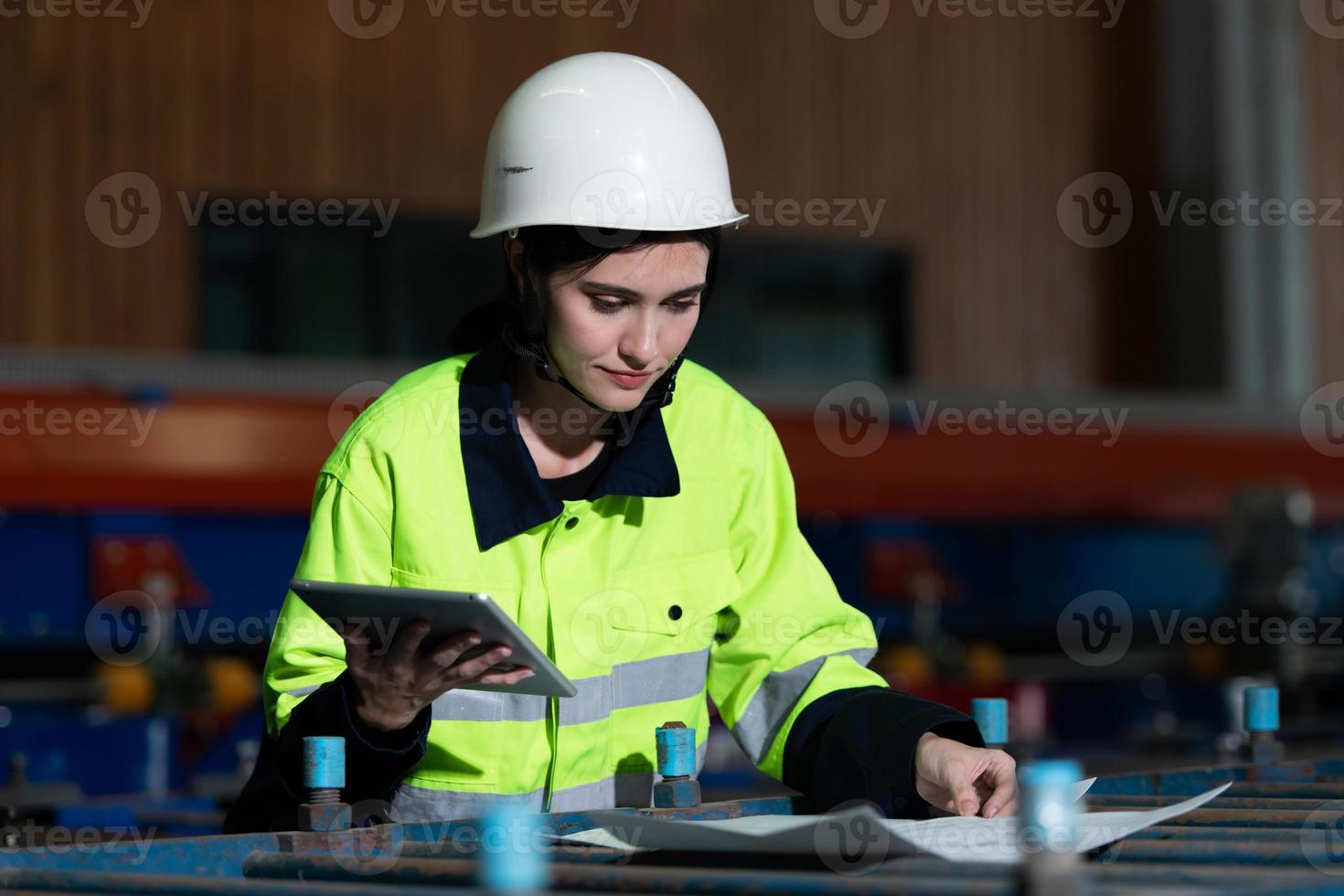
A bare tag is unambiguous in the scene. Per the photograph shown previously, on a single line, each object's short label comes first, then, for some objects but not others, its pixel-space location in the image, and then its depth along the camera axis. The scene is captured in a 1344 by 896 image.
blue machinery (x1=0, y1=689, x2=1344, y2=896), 4.62
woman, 5.15
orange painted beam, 8.43
